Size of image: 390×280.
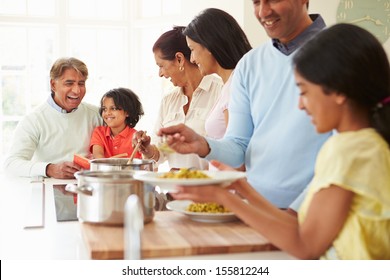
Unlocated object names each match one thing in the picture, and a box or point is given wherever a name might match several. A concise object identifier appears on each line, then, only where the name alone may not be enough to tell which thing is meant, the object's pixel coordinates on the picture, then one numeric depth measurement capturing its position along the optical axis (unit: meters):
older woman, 2.58
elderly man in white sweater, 2.79
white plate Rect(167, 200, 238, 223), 1.30
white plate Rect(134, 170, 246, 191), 1.11
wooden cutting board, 1.08
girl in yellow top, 1.00
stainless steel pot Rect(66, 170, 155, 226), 1.22
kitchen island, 1.12
